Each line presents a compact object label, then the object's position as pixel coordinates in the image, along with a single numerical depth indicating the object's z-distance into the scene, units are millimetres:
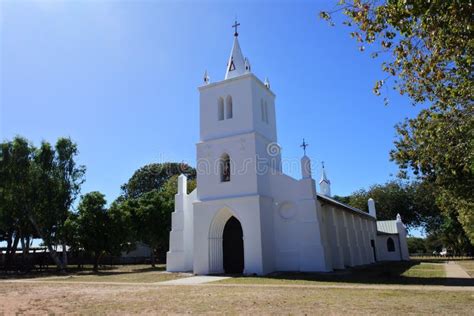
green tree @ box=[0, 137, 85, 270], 31219
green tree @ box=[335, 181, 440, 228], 54688
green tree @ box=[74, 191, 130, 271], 28234
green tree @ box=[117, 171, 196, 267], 33906
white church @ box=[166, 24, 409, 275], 22281
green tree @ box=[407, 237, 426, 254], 76812
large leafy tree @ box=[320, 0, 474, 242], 7659
